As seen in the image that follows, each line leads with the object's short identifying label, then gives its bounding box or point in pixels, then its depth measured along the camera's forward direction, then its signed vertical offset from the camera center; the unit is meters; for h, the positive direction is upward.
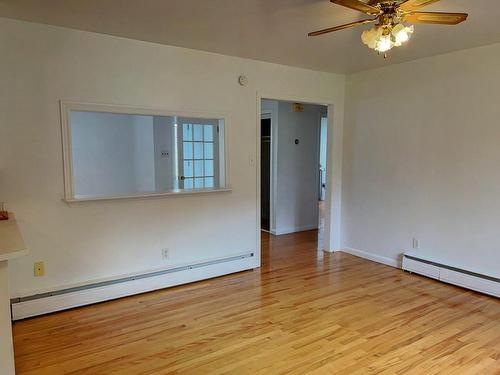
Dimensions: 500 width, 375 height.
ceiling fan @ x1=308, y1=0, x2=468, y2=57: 2.04 +0.77
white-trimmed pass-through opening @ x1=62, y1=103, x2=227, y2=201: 4.66 -0.05
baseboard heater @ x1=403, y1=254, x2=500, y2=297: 3.43 -1.27
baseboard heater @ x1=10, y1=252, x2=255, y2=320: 2.97 -1.27
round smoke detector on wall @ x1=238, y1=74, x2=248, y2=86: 3.86 +0.75
